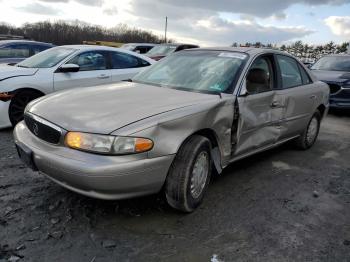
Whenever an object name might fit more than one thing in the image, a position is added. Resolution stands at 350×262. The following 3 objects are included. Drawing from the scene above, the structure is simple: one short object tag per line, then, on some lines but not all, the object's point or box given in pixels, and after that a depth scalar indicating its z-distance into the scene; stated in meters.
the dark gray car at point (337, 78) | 9.23
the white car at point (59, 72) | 5.84
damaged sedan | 2.85
